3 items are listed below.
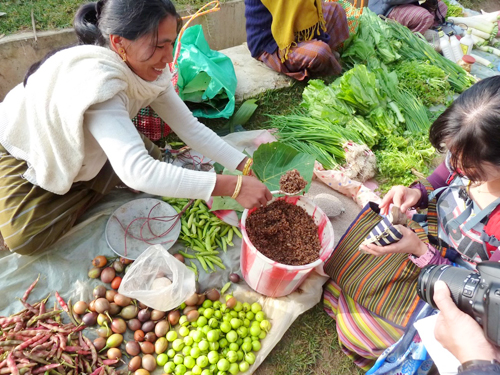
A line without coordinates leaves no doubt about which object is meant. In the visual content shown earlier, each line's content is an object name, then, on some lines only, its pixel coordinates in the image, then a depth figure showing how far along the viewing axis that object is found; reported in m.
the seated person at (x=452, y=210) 1.43
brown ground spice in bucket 1.99
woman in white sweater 1.64
